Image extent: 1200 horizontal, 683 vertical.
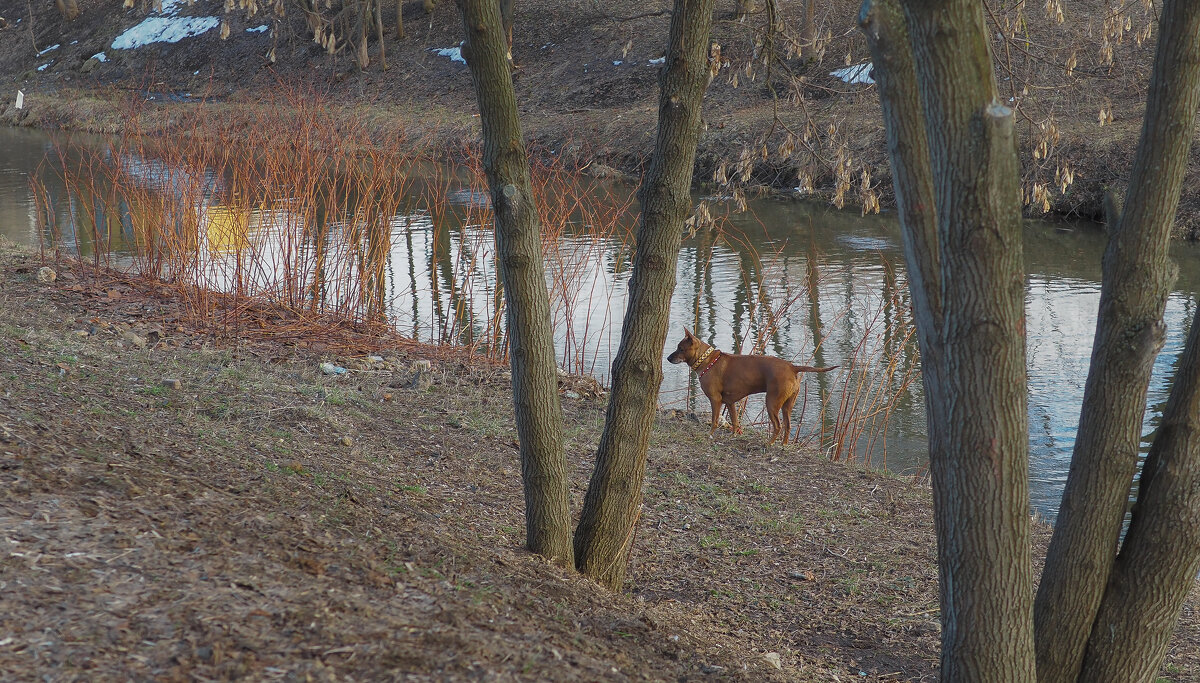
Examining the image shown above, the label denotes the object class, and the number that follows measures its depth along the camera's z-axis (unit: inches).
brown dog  484.4
